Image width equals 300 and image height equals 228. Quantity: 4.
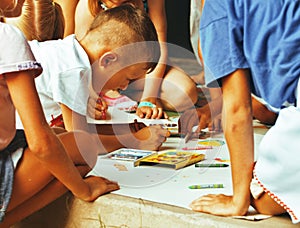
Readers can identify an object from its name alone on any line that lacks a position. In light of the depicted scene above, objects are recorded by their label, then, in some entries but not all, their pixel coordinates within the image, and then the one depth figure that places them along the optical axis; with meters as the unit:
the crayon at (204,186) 2.60
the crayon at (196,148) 2.97
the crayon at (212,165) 2.79
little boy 2.89
